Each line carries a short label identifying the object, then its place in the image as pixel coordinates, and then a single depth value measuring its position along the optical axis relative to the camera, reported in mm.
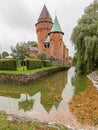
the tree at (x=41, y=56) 19546
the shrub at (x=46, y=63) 16673
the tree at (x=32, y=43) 44314
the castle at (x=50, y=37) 24229
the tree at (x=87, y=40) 9966
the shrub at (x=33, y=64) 10843
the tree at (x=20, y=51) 11324
